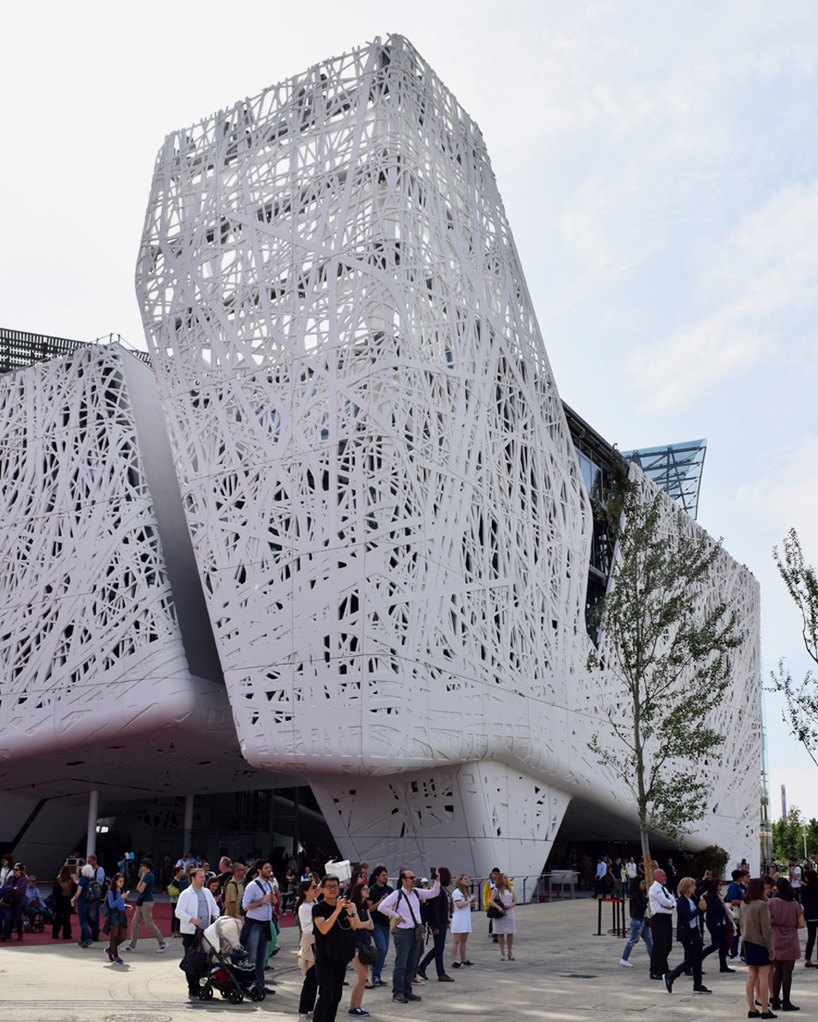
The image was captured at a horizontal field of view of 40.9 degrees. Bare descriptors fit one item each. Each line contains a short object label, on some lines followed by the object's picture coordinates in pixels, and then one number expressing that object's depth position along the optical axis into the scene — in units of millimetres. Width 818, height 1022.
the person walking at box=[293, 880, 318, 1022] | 11086
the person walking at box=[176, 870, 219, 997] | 12758
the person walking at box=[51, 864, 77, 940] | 20094
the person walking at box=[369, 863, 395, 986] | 14016
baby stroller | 12656
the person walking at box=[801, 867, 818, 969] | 16828
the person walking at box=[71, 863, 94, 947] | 18795
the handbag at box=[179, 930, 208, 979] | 12531
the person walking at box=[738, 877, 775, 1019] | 11828
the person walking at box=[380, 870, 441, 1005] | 12938
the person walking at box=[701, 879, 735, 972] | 15945
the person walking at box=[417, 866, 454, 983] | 14719
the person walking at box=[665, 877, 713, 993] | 13891
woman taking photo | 10070
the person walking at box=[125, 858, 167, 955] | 17688
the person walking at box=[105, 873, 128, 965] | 16297
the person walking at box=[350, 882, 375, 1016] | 11616
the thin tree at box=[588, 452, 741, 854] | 23500
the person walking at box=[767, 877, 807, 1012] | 12211
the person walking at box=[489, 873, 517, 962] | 17328
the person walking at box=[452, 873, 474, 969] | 16297
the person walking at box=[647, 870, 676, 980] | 14766
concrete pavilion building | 26828
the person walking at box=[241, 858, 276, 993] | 13078
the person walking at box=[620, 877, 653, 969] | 16641
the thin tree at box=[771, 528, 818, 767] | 22203
